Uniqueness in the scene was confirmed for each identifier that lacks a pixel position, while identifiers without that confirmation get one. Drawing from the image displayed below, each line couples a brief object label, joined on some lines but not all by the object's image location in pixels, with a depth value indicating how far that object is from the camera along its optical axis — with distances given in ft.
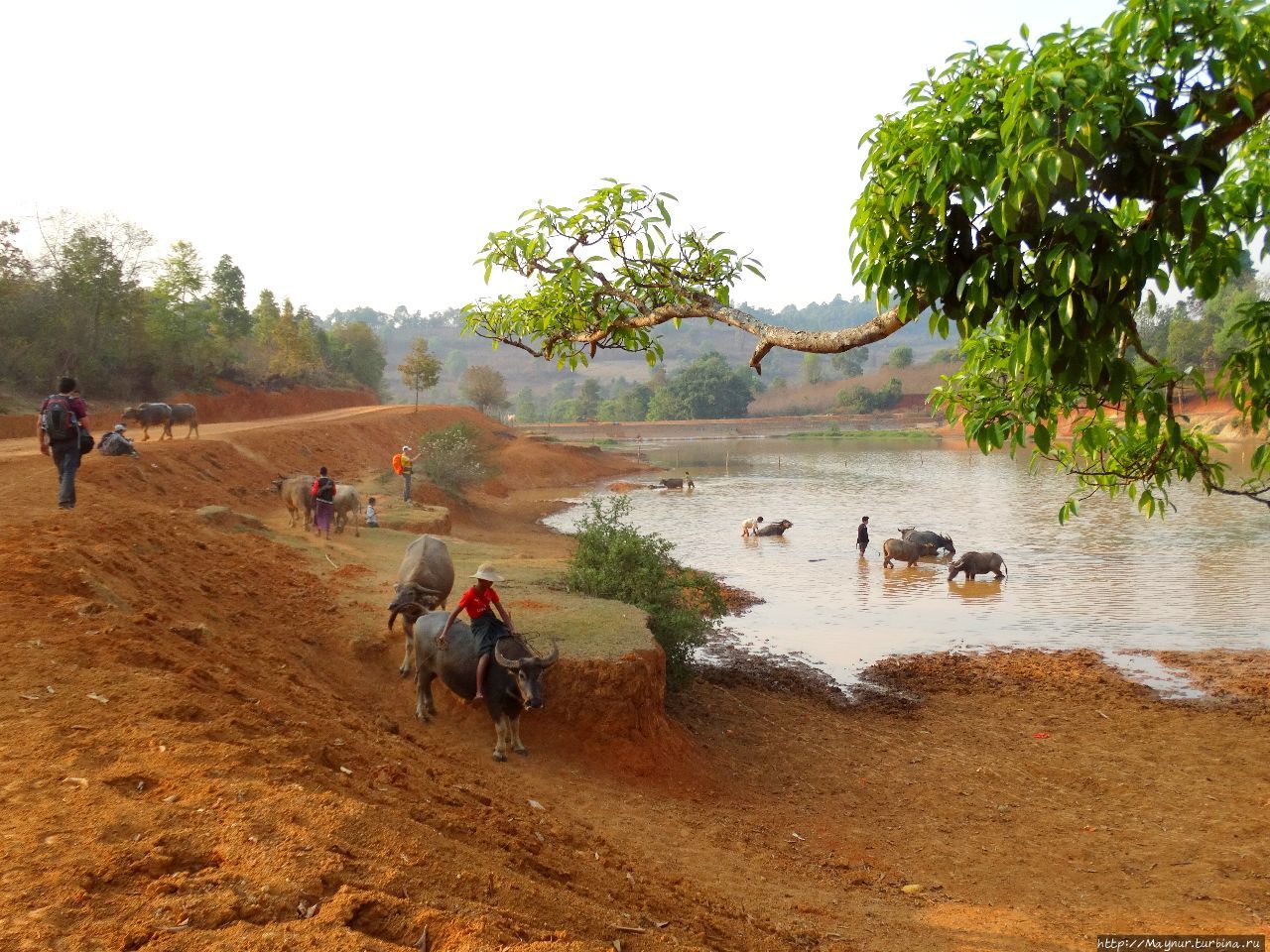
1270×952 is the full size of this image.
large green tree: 12.21
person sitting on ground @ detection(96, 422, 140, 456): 63.21
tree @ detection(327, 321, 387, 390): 210.92
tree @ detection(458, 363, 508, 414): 242.37
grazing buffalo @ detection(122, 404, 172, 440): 80.33
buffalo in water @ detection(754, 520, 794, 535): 96.63
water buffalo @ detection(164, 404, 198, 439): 85.51
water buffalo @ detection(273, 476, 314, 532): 57.67
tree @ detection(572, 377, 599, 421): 330.34
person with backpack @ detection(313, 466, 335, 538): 55.93
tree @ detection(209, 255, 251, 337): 160.86
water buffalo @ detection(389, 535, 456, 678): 35.65
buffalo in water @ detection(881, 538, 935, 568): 78.38
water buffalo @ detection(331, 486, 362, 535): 59.11
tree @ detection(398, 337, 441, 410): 173.17
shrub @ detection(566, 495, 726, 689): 39.17
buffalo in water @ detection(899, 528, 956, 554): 82.43
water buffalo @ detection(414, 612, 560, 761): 28.32
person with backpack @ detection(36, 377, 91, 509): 37.91
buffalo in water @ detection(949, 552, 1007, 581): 70.49
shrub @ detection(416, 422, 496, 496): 108.06
